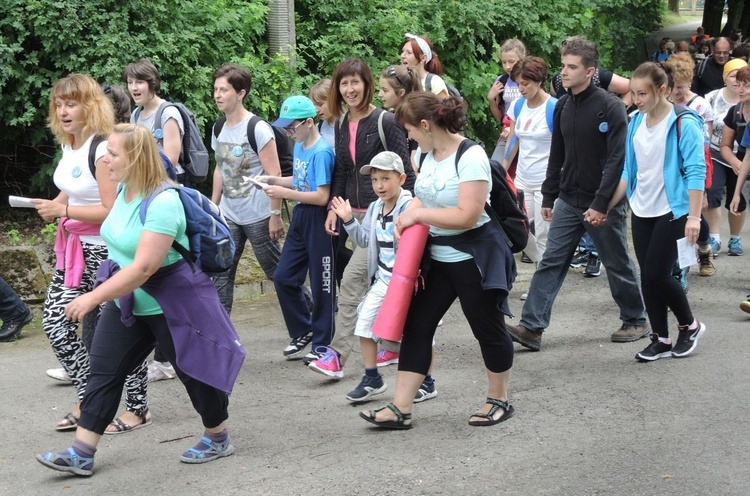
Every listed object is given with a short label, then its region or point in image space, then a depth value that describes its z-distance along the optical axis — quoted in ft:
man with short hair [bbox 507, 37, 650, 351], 22.85
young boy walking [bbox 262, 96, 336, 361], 21.98
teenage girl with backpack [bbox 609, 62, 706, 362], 21.48
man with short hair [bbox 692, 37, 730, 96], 44.09
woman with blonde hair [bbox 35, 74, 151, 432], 18.72
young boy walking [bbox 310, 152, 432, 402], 19.52
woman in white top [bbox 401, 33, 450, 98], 27.84
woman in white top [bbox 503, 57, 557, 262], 27.14
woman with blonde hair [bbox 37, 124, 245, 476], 15.71
